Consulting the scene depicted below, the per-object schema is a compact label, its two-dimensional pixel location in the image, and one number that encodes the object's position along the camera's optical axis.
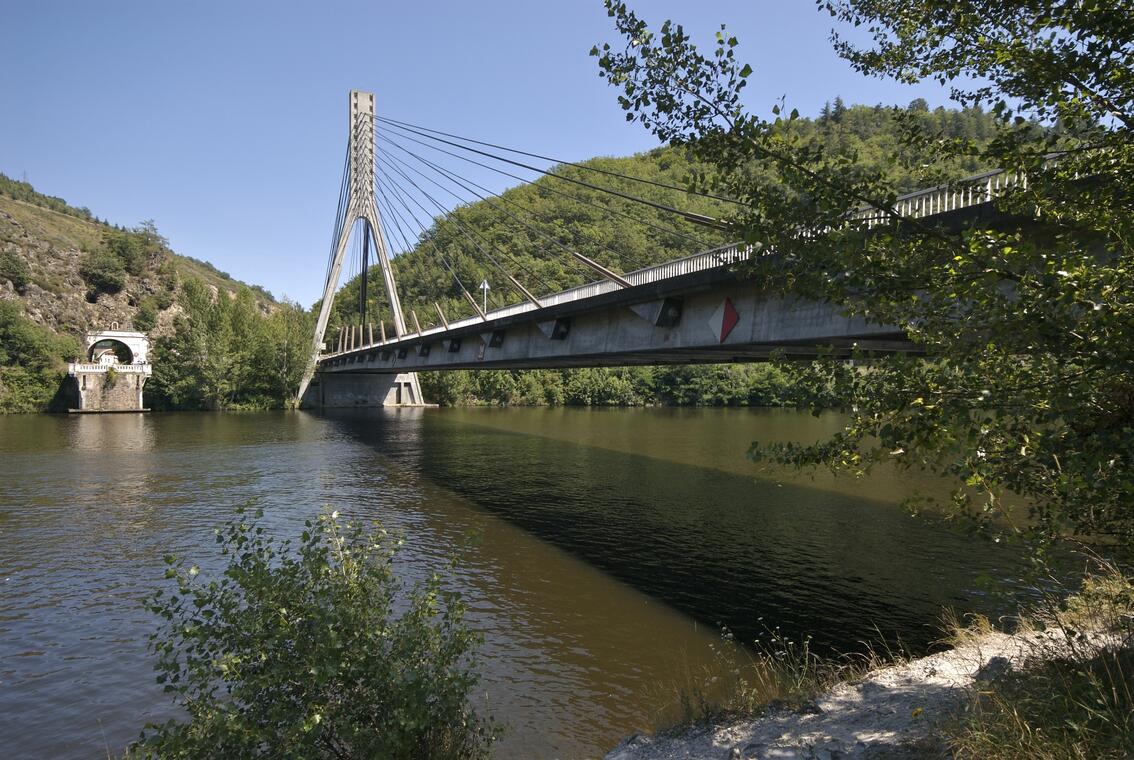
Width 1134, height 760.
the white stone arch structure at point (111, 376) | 75.88
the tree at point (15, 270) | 98.00
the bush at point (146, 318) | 109.00
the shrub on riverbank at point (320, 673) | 6.39
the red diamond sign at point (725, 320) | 18.33
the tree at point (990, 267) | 4.61
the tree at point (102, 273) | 113.12
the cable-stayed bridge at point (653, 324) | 15.07
